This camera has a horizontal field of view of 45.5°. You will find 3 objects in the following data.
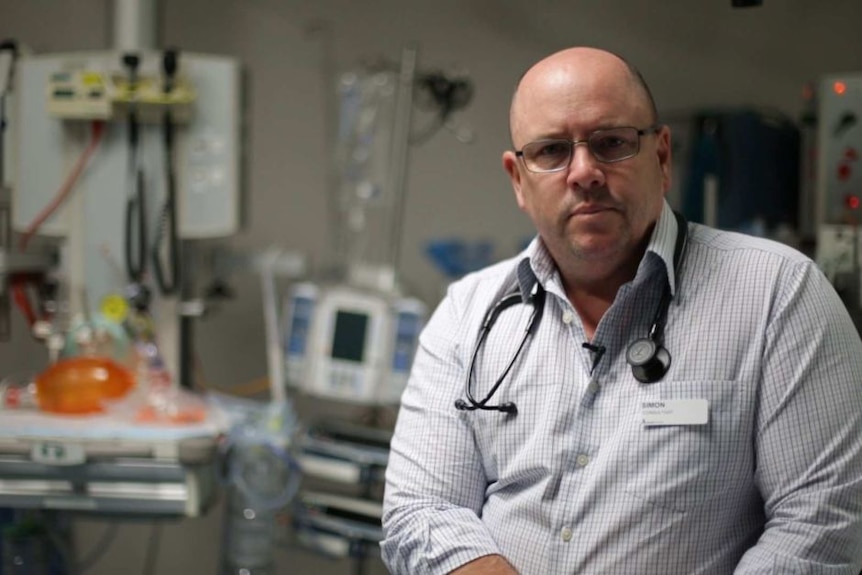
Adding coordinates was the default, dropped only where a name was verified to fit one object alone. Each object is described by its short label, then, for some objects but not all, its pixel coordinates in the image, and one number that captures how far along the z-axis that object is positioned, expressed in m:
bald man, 1.60
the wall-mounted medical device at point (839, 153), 2.76
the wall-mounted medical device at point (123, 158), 3.05
